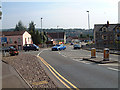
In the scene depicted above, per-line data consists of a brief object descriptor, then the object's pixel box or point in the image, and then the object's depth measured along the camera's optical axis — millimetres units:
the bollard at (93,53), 19325
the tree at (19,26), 130875
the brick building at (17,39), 57094
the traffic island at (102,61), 14952
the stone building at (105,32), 50447
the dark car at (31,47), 43903
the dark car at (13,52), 29422
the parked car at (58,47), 40816
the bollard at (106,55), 15820
